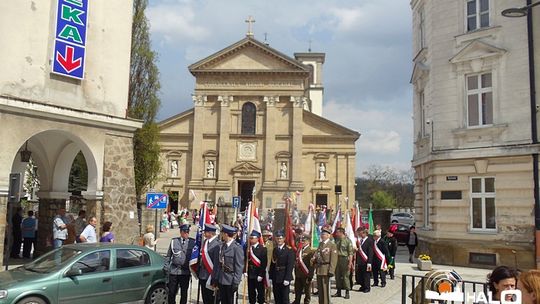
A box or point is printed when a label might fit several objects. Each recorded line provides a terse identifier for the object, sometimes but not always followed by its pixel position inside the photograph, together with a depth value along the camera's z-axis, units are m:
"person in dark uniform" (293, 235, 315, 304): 12.27
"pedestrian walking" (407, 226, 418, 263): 21.08
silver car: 44.78
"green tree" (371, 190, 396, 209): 71.72
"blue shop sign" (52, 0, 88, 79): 15.34
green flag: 17.13
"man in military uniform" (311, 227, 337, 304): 11.80
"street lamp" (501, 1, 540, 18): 11.82
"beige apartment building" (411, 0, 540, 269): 17.83
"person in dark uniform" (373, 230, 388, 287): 15.16
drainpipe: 16.89
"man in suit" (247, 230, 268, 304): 11.67
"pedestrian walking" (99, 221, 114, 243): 13.60
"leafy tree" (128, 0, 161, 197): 29.92
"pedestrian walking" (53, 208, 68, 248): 15.51
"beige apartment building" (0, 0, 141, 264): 14.22
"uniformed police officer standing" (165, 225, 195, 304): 11.00
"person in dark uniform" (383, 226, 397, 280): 16.77
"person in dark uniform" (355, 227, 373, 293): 14.39
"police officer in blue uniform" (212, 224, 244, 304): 9.97
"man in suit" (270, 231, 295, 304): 11.54
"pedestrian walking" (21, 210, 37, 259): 17.78
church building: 52.22
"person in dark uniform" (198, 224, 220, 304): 10.55
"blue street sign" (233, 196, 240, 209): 28.45
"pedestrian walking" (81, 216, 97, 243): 13.36
